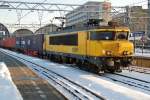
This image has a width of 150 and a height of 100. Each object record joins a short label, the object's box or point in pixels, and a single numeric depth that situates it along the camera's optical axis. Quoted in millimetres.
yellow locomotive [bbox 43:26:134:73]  24031
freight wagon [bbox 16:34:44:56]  46312
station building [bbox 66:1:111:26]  59734
